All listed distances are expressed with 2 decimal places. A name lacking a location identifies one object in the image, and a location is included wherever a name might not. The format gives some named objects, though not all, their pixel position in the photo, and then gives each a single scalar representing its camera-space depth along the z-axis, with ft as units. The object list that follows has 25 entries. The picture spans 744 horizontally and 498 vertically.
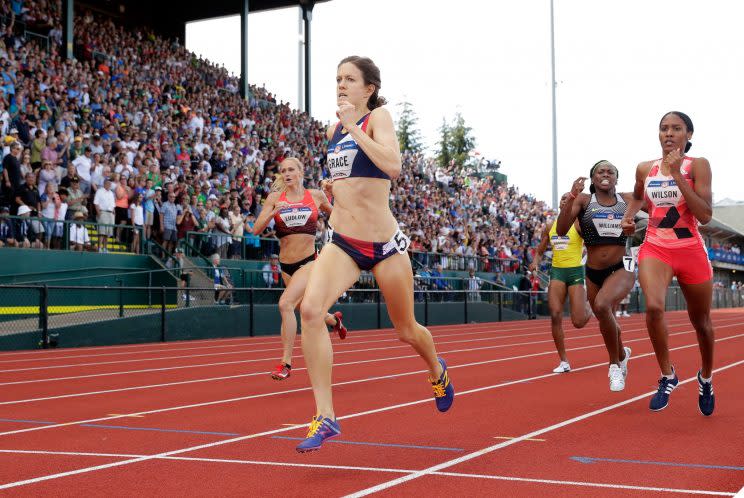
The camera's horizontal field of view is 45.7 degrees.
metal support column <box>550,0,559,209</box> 130.52
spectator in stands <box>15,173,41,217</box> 53.42
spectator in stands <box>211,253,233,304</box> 62.95
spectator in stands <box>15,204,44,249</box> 53.26
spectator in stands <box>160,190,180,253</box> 62.39
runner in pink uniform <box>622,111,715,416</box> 22.17
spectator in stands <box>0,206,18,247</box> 52.39
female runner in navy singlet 16.88
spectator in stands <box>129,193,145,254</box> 60.18
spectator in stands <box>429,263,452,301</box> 85.81
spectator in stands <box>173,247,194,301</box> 62.03
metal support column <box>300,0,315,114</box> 119.34
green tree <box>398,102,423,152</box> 322.96
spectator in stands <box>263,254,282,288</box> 67.87
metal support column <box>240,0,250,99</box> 106.01
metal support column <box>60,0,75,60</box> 79.30
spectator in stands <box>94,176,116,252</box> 57.93
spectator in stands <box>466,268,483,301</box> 90.56
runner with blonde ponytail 33.09
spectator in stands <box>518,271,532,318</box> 99.33
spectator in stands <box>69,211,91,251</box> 56.08
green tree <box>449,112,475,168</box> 339.77
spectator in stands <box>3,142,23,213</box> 52.37
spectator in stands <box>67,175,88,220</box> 56.54
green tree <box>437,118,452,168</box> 337.50
